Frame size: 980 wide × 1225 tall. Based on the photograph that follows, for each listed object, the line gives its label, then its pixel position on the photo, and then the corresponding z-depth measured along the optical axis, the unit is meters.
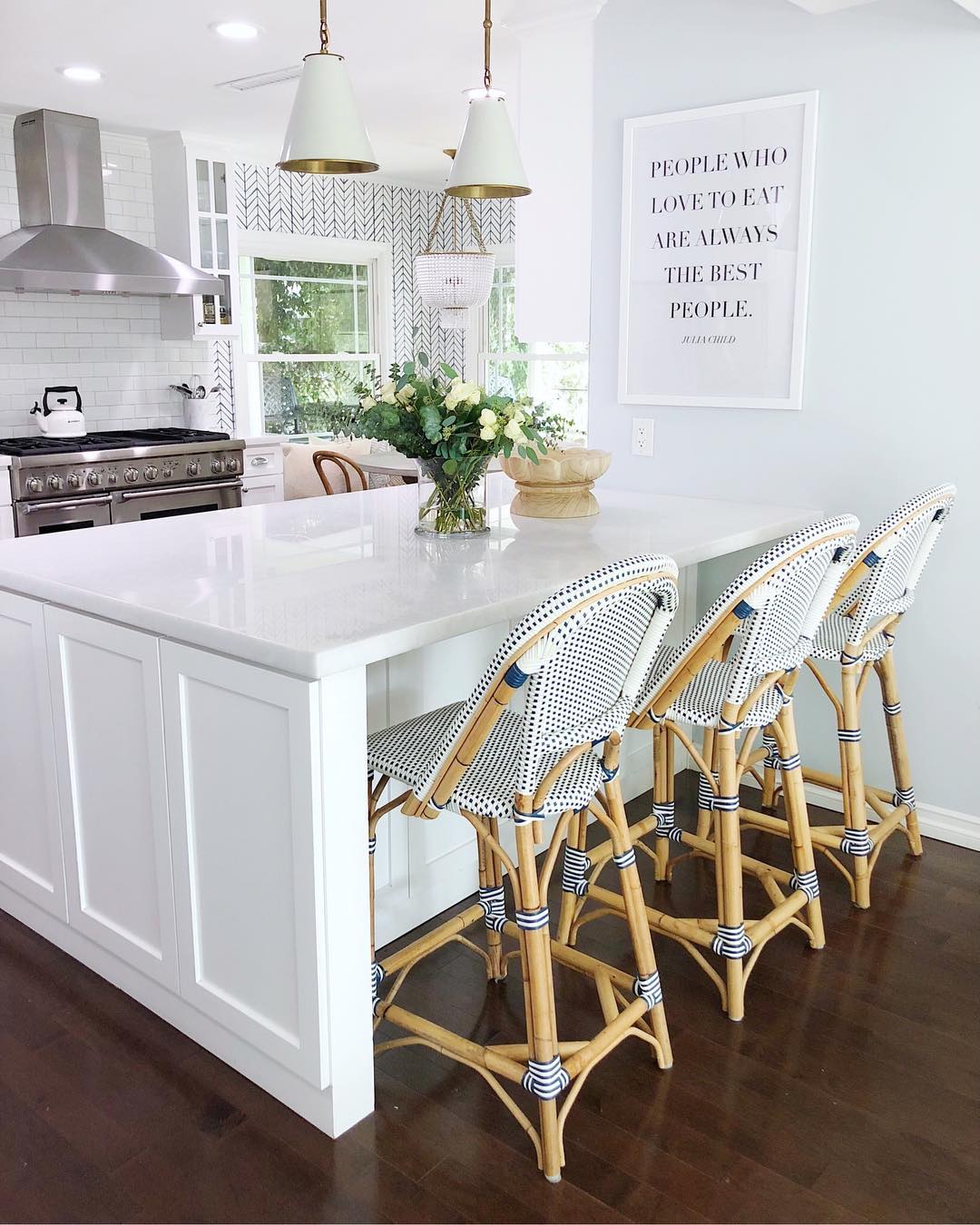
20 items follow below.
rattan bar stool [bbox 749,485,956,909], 2.53
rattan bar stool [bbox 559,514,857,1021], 2.04
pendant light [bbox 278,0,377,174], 2.26
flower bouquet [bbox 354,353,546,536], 2.49
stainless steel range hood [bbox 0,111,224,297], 4.99
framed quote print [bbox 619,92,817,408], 3.07
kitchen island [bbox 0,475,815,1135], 1.78
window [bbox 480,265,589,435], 7.28
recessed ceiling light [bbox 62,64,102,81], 4.37
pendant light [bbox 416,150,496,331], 5.40
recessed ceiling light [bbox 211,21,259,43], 3.79
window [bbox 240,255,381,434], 6.87
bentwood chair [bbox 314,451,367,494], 6.03
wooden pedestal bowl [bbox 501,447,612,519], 2.96
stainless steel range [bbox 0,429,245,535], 4.94
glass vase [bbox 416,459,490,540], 2.62
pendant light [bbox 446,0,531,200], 2.53
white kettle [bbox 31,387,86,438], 5.36
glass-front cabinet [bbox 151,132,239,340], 5.80
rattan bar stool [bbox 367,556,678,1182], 1.68
